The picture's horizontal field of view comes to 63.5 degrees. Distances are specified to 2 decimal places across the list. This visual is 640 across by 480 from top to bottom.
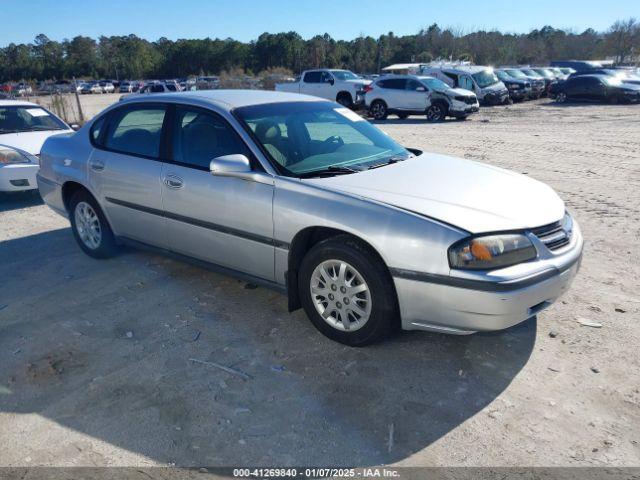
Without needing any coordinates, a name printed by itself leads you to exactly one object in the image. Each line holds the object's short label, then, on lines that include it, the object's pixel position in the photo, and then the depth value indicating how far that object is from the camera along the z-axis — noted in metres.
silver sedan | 3.04
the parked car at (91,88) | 59.45
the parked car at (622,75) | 24.98
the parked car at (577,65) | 39.50
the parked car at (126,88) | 55.59
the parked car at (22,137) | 7.20
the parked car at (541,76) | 28.30
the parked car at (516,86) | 26.03
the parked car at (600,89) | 24.05
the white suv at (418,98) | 18.94
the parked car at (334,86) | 21.48
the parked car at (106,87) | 62.03
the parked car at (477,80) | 22.23
